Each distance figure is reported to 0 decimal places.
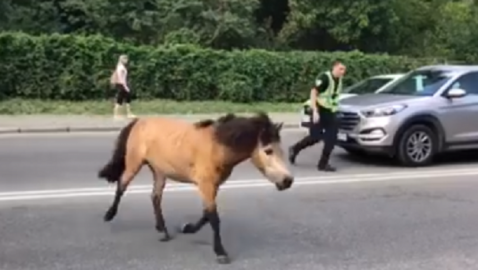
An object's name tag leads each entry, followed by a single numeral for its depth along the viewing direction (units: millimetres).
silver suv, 14055
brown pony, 7414
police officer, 13430
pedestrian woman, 23000
